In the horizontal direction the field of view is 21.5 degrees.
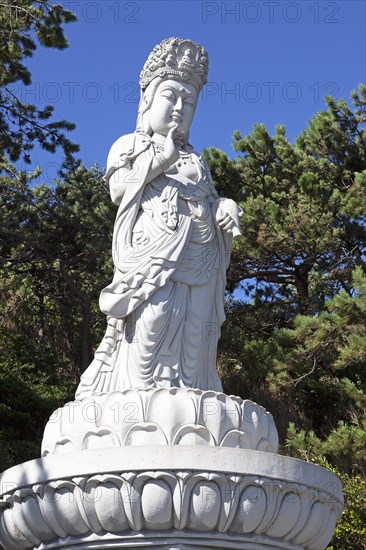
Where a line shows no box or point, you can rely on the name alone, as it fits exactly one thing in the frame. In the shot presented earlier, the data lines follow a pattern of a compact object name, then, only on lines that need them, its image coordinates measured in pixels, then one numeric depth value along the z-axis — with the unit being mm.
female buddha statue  6438
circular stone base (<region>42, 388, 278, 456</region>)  5664
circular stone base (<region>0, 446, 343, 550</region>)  5328
